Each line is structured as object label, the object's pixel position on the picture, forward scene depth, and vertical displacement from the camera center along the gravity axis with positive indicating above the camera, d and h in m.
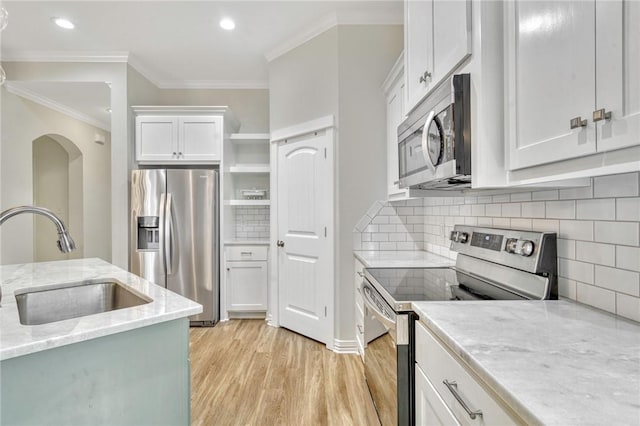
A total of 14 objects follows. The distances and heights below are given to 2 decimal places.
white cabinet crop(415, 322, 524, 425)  0.69 -0.46
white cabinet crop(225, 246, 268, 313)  3.67 -0.75
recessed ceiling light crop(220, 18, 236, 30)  2.92 +1.70
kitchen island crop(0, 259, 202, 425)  0.80 -0.43
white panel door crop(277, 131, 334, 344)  2.92 -0.24
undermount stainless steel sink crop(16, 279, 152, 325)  1.41 -0.41
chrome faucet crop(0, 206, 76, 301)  1.14 -0.05
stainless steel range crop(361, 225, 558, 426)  1.23 -0.34
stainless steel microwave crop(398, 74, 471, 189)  1.19 +0.30
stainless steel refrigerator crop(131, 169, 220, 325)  3.45 -0.21
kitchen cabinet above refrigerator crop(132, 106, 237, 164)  3.66 +0.84
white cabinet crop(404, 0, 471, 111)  1.20 +0.72
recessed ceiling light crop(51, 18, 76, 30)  2.94 +1.71
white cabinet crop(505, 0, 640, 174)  0.65 +0.31
